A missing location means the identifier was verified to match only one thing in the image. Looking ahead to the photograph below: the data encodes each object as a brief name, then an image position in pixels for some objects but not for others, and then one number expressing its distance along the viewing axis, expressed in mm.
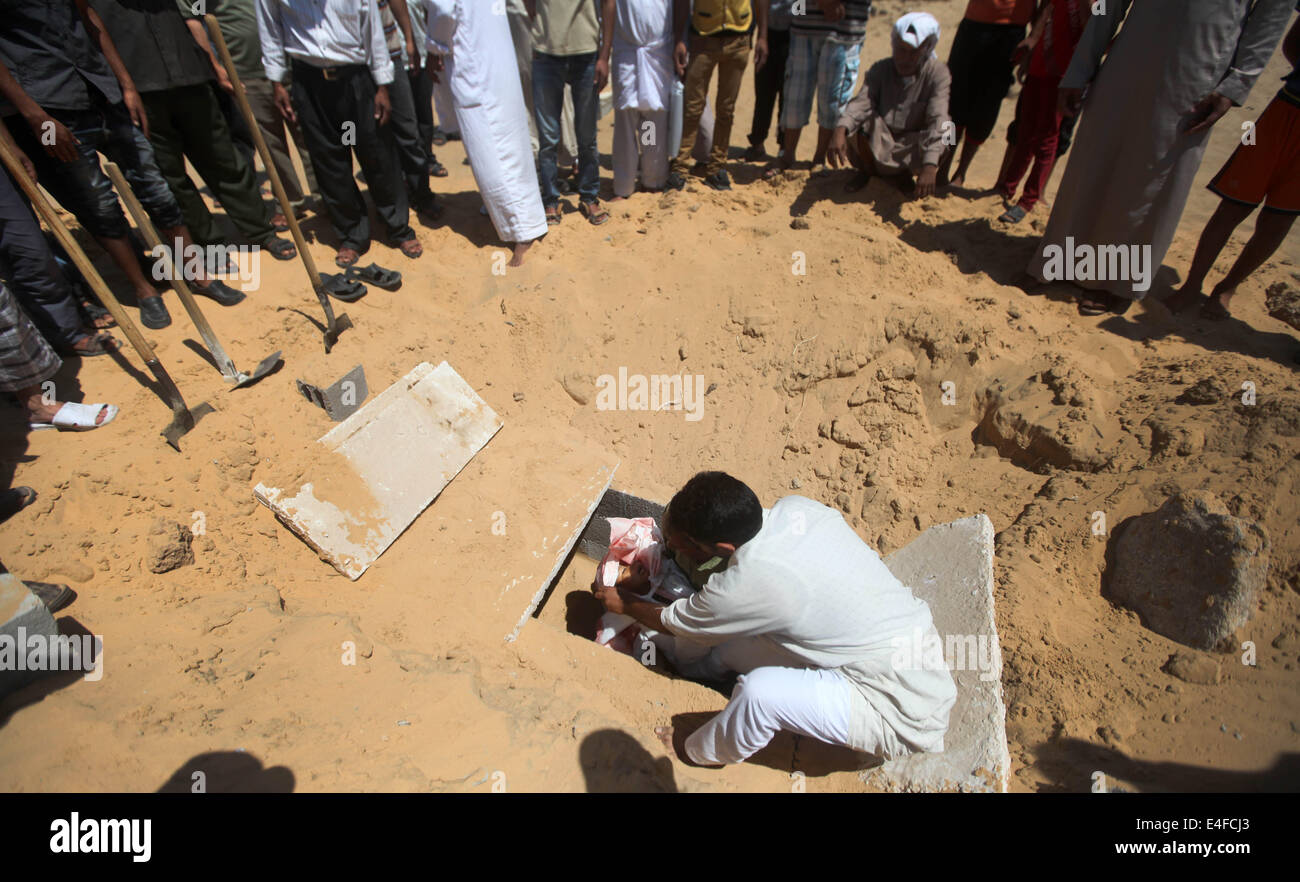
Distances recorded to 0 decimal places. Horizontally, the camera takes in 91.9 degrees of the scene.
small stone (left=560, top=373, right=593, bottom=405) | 3584
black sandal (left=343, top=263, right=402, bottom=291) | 3953
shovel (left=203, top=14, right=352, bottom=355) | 2789
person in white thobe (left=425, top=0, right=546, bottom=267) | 3684
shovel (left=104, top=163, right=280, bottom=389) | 2645
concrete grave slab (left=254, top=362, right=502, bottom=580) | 2678
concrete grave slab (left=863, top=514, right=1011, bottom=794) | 1974
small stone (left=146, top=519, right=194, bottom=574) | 2389
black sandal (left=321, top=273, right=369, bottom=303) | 3793
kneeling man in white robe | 1837
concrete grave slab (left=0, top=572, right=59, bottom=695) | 1807
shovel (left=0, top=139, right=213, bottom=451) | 2371
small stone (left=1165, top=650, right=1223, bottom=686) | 2031
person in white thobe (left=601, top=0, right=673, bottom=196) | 4258
